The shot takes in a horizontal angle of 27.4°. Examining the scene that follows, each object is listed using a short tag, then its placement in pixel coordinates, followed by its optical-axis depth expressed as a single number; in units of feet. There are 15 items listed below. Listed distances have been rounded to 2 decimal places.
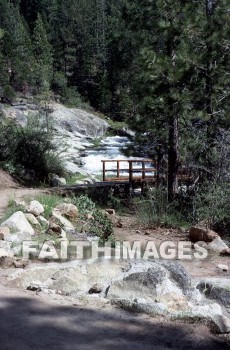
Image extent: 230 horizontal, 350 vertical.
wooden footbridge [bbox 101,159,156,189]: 54.91
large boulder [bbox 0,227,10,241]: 22.14
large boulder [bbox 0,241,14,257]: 19.25
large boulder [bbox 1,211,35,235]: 23.75
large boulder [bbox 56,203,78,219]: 29.94
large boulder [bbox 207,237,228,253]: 26.61
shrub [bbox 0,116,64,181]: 53.47
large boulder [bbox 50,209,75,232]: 26.45
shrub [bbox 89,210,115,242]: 27.08
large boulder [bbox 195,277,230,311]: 17.21
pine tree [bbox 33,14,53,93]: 149.89
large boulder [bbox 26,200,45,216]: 27.09
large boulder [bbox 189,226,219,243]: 27.80
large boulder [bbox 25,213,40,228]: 25.54
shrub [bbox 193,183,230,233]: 31.94
